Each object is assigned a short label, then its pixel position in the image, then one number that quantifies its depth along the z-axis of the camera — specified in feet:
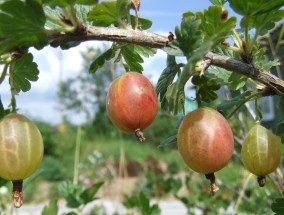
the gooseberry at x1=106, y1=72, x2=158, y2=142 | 0.36
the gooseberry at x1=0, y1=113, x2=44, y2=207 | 0.36
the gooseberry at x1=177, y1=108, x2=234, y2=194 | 0.36
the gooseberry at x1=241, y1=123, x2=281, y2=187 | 0.42
